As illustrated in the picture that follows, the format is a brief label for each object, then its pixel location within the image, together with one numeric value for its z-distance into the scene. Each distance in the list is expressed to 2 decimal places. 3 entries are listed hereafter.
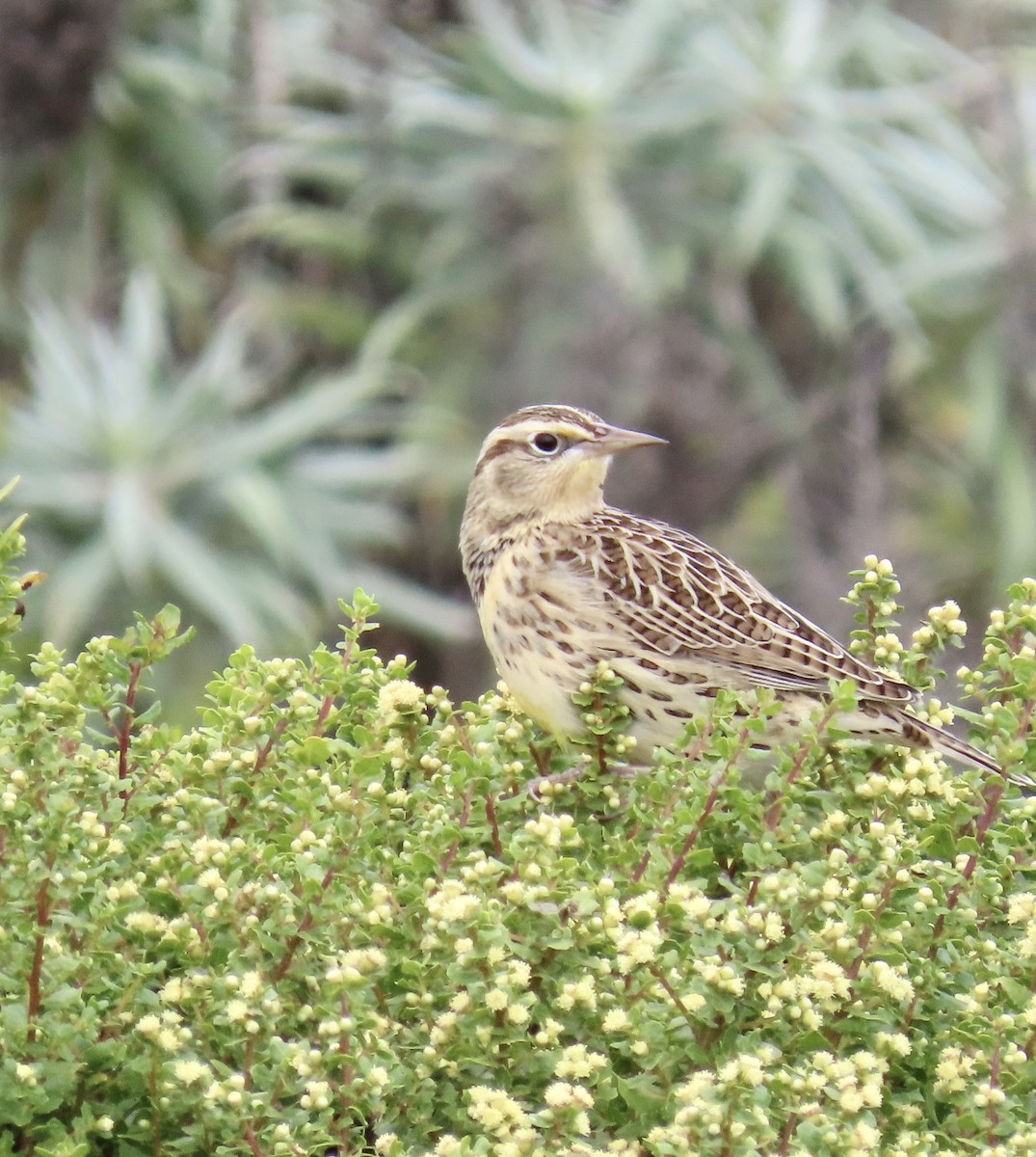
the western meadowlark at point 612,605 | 7.95
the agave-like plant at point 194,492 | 18.27
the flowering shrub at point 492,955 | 4.70
